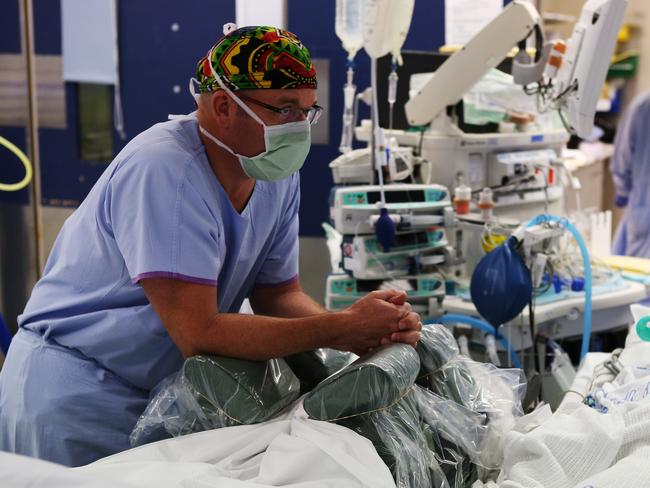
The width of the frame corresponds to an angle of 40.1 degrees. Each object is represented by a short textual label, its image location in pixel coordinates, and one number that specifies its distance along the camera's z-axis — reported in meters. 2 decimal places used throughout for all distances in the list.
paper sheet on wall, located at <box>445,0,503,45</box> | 4.18
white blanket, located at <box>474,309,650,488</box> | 1.43
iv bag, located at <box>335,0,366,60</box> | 2.94
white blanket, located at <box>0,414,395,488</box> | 1.25
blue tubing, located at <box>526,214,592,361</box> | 2.69
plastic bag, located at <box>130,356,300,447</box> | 1.57
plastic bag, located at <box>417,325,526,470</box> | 1.66
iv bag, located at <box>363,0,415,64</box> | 2.78
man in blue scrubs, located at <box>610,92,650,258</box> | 4.22
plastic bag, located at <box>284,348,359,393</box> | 1.84
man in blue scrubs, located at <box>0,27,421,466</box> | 1.66
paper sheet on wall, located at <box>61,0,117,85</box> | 4.38
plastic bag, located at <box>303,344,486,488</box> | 1.47
